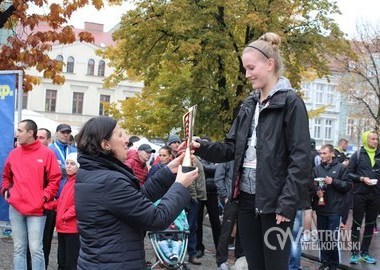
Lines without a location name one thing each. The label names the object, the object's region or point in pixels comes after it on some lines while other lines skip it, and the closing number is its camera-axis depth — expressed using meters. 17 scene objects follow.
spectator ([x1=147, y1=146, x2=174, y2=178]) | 9.50
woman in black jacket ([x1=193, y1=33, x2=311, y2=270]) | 3.62
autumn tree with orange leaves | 10.45
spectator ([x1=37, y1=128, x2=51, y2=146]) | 9.04
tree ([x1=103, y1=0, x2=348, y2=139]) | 19.22
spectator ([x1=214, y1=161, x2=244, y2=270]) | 8.74
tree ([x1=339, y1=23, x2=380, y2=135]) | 30.84
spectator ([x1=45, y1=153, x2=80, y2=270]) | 6.70
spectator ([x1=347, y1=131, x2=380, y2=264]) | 10.02
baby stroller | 7.99
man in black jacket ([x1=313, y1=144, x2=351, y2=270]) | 9.09
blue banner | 7.69
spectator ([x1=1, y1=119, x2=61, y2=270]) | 6.63
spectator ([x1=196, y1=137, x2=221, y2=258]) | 10.28
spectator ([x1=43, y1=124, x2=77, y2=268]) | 7.81
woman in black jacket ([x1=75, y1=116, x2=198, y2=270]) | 3.40
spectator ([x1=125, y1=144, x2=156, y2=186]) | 10.59
